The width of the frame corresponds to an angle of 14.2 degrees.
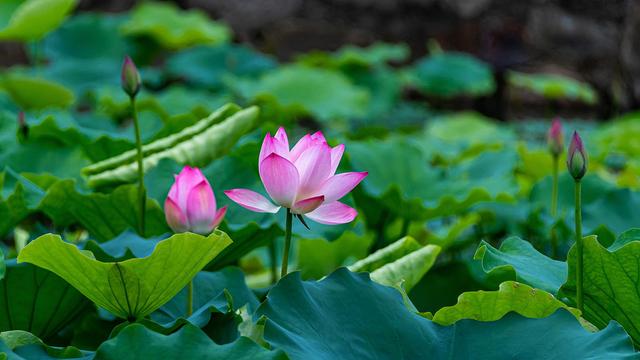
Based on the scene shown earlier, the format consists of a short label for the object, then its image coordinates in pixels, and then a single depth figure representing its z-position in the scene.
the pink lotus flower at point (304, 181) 3.47
